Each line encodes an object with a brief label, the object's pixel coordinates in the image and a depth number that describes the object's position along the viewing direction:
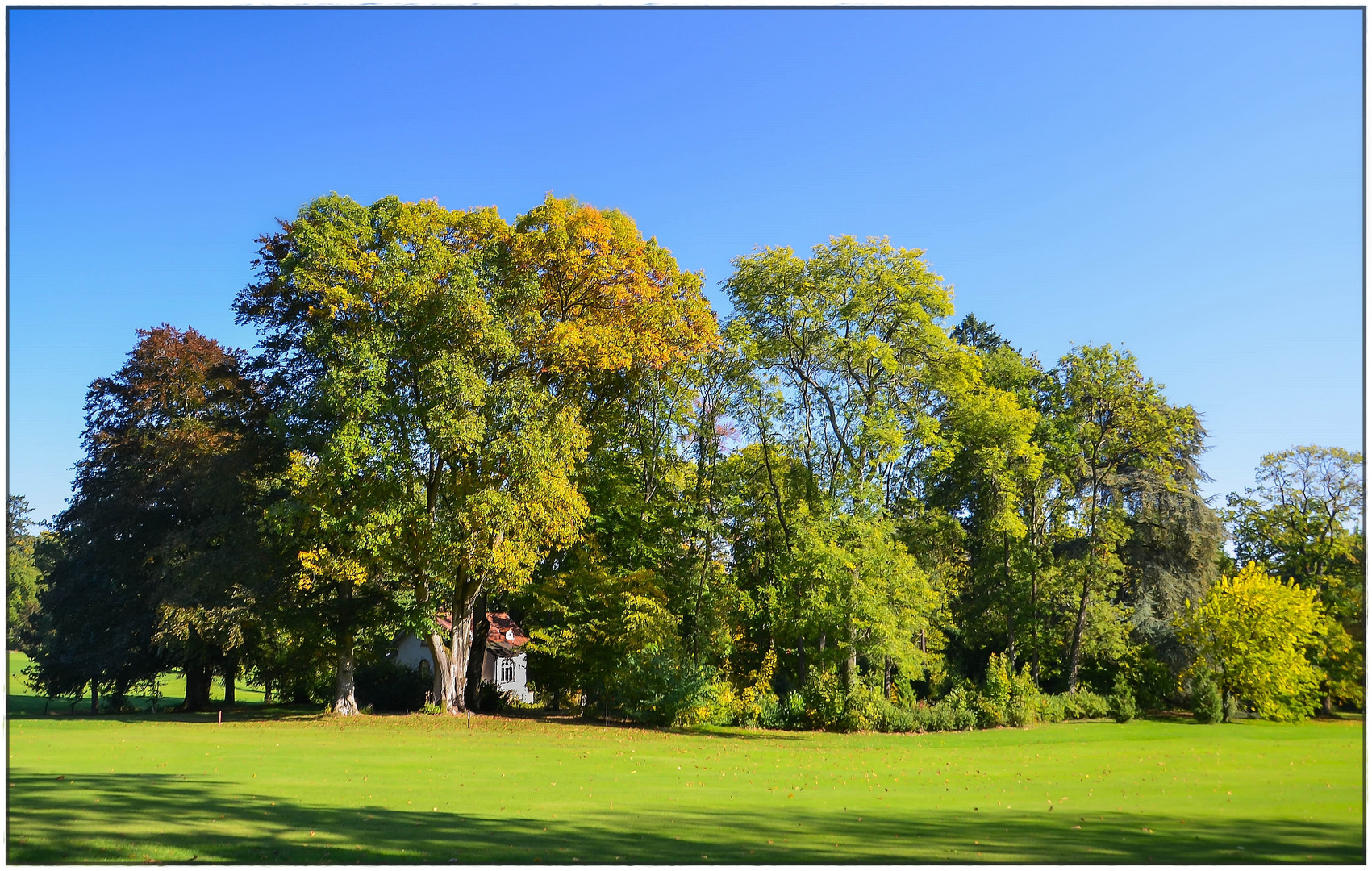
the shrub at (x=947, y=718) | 28.53
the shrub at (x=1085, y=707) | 31.42
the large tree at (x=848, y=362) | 30.81
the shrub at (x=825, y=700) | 28.33
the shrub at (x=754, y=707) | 28.59
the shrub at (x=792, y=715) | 28.78
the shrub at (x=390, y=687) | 35.31
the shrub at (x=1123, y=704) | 30.34
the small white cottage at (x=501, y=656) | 41.03
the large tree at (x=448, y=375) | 27.17
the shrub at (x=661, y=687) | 28.41
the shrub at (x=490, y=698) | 34.72
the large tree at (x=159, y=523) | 29.27
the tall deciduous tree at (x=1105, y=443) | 34.50
